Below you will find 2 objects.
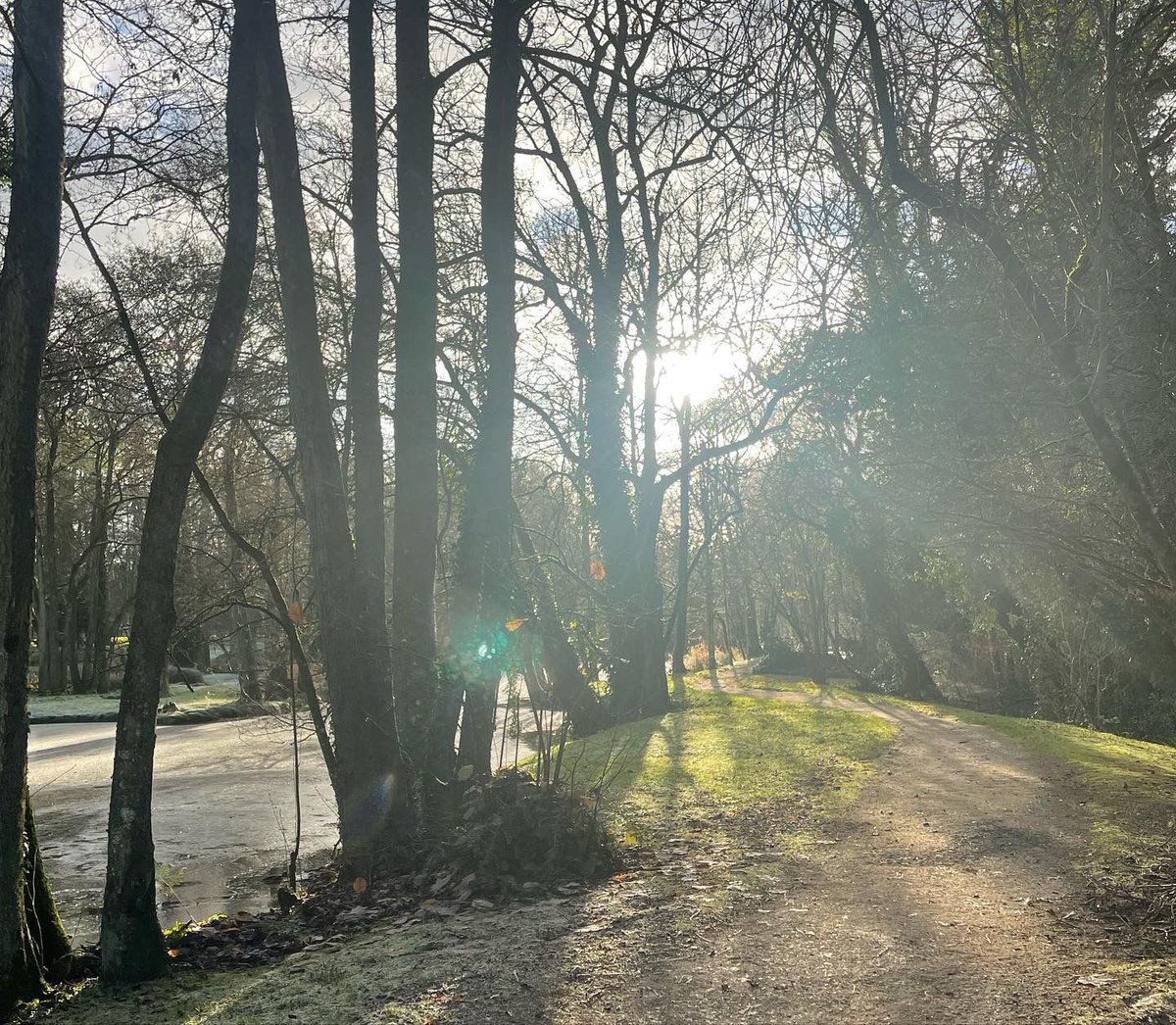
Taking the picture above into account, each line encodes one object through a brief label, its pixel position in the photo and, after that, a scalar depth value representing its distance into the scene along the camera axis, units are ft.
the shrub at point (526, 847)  21.17
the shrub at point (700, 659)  154.61
